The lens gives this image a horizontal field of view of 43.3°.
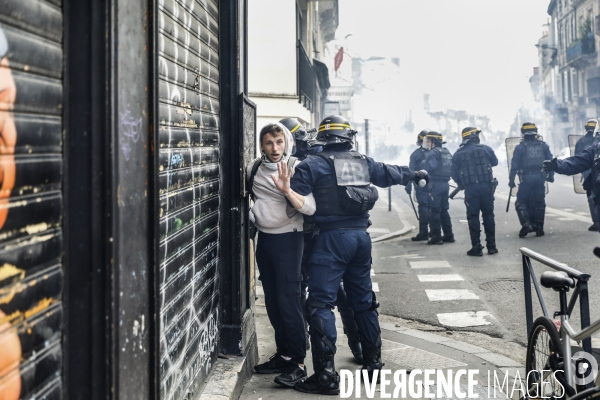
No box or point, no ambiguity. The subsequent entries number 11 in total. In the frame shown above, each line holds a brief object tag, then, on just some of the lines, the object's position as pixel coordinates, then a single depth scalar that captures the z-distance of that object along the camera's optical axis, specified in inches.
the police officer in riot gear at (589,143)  489.9
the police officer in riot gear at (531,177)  499.5
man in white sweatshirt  194.7
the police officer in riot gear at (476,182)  436.8
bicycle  126.6
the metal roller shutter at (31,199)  76.4
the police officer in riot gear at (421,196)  508.7
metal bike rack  131.9
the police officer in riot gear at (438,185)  494.3
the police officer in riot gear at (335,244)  190.1
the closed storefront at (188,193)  137.2
